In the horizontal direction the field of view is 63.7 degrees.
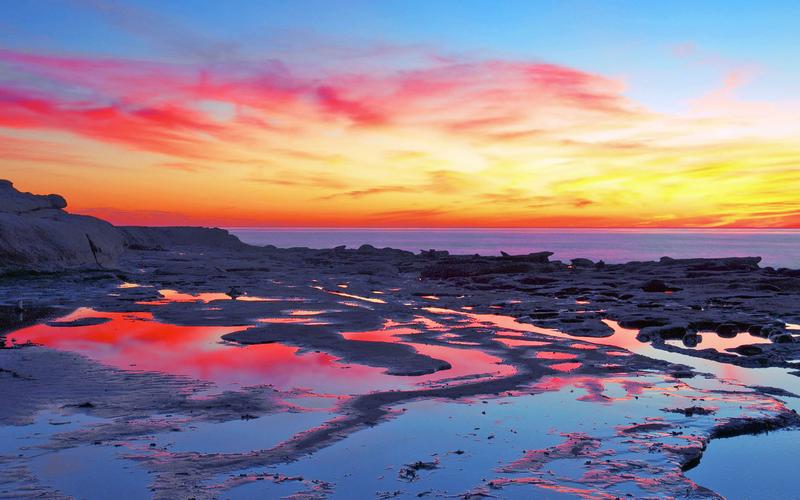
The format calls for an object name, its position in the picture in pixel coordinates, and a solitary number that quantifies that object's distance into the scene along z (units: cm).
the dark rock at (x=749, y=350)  1399
